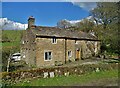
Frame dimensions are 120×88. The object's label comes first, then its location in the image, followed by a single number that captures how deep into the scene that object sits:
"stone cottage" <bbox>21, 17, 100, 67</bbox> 14.54
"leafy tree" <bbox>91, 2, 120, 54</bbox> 13.48
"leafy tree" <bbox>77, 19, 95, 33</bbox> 24.91
